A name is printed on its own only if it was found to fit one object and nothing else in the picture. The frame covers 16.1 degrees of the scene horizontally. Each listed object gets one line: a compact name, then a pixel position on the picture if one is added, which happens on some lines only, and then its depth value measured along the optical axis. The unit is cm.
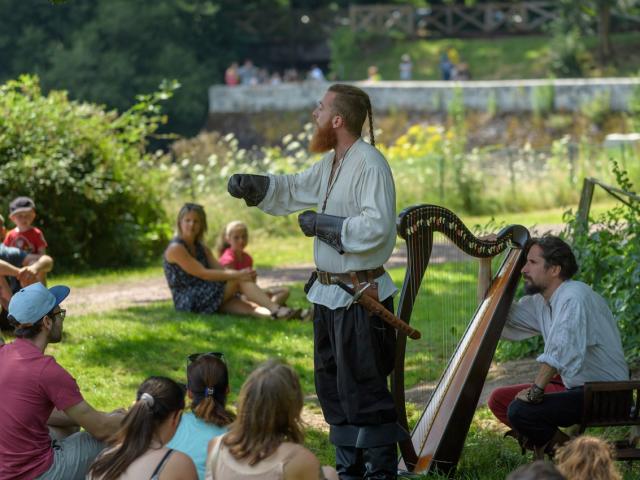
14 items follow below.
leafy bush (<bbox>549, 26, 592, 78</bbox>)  7065
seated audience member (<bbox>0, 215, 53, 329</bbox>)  1544
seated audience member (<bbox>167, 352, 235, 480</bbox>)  862
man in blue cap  857
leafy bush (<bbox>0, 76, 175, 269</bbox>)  2434
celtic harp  893
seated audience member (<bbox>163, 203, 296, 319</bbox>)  1721
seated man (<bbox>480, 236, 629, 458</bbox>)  929
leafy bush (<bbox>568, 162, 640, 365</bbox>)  1302
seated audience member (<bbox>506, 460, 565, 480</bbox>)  608
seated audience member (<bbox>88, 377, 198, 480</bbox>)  735
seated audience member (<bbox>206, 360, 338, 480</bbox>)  706
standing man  899
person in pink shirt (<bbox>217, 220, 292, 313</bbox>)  1830
